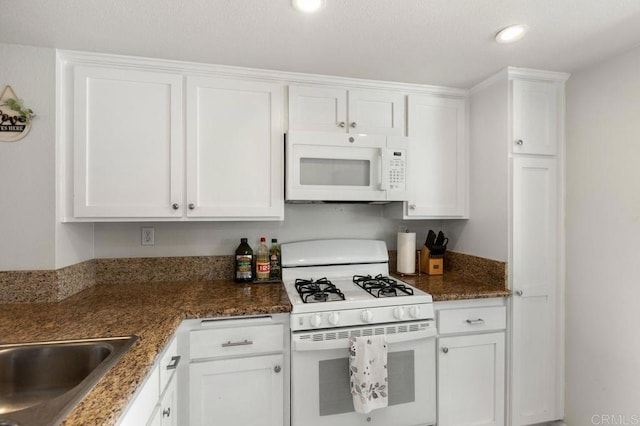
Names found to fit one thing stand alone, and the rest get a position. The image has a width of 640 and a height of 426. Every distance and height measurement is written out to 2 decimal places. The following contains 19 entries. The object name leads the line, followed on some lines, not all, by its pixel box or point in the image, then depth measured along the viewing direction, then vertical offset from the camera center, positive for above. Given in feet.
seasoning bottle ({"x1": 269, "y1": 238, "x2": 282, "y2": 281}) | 6.63 -1.08
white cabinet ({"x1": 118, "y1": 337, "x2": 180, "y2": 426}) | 2.99 -2.07
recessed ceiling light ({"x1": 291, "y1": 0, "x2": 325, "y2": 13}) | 4.01 +2.71
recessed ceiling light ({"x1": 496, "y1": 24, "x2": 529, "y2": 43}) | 4.58 +2.71
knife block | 7.24 -1.23
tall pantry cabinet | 5.94 -0.25
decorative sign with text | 4.97 +1.52
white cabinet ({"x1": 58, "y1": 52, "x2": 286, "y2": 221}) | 5.32 +1.26
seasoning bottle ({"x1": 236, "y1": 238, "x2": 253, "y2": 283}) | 6.45 -1.15
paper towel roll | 7.13 -0.94
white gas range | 4.97 -2.29
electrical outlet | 6.50 -0.52
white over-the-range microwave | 5.92 +0.89
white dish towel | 4.83 -2.54
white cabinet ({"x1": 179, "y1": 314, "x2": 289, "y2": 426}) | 4.71 -2.50
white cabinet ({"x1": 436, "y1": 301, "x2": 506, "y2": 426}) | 5.65 -2.85
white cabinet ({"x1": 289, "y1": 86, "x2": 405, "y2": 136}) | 6.17 +2.09
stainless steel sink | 3.46 -1.78
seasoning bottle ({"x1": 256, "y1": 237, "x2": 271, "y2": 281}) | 6.44 -1.12
